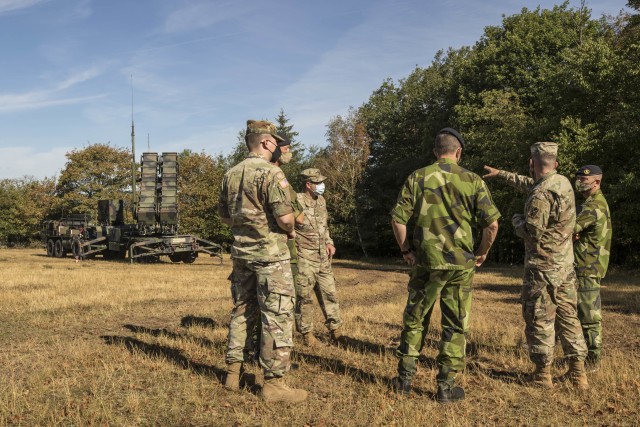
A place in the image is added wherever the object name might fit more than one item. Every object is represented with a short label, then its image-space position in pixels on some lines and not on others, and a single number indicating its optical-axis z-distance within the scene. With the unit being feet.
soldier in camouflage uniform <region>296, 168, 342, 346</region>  22.02
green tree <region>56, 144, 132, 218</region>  167.57
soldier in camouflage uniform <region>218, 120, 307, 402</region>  14.89
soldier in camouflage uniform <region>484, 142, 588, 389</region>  16.19
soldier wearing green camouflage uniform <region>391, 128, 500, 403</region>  14.78
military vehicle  73.87
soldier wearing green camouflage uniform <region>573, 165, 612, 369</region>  18.40
